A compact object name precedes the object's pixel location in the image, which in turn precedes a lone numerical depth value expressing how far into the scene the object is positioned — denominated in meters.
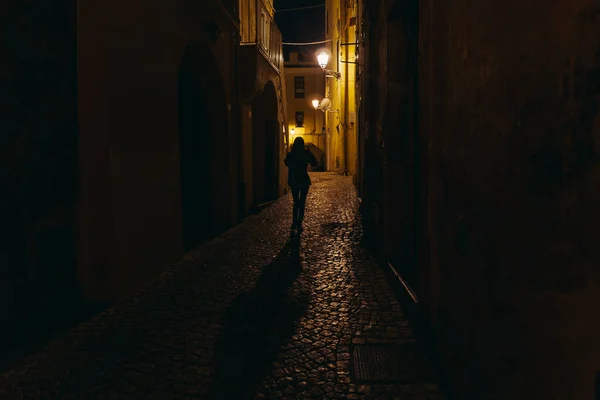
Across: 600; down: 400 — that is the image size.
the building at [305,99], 42.16
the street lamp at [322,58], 17.92
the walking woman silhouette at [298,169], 8.66
